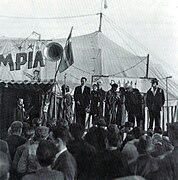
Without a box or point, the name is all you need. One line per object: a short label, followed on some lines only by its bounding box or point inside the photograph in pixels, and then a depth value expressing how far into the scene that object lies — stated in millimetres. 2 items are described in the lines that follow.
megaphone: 8042
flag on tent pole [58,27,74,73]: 7992
